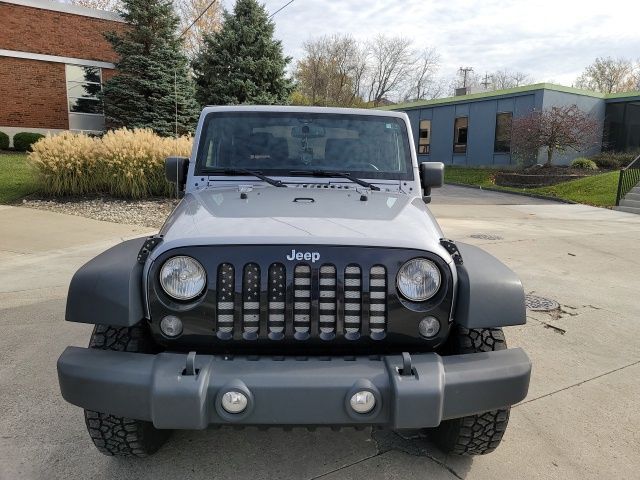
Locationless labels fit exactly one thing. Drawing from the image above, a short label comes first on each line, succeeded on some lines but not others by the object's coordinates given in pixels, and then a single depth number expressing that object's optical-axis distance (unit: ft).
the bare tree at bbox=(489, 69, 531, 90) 216.33
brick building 64.54
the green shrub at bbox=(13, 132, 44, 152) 59.57
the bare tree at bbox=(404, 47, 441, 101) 196.13
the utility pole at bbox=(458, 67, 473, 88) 208.17
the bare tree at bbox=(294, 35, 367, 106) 161.31
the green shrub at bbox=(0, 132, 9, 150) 59.52
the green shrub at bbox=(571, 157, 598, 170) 69.68
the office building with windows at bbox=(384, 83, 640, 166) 74.64
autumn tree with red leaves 66.28
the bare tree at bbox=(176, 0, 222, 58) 111.45
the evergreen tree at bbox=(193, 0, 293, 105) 61.62
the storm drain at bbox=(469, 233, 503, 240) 29.58
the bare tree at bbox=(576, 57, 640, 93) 182.50
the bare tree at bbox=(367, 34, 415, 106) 186.39
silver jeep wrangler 6.13
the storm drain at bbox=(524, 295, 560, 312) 16.16
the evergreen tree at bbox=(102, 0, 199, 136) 60.23
